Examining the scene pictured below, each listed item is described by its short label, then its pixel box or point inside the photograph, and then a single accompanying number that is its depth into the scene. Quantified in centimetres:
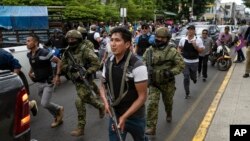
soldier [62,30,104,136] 662
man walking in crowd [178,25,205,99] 966
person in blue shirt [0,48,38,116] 628
